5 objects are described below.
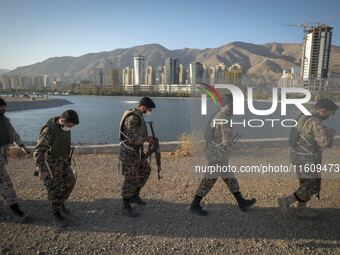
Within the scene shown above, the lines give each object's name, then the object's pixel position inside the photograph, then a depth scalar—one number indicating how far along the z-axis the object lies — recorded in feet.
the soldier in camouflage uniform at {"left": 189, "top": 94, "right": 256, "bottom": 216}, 10.40
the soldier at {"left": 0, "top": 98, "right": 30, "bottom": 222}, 10.71
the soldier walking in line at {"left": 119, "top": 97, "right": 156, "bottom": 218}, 10.55
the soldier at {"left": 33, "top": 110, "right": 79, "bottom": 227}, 9.48
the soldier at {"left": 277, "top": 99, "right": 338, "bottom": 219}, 9.89
